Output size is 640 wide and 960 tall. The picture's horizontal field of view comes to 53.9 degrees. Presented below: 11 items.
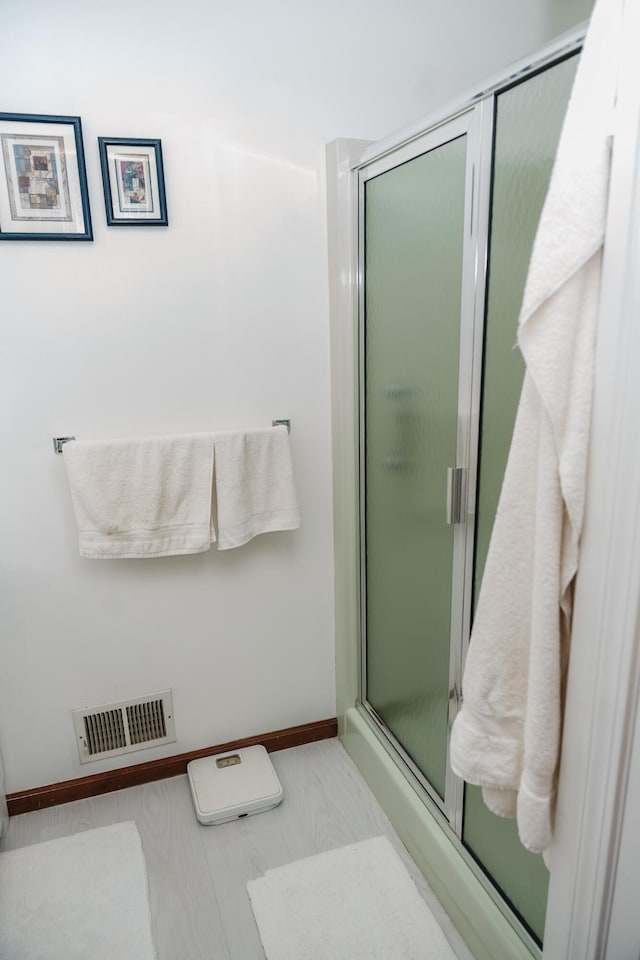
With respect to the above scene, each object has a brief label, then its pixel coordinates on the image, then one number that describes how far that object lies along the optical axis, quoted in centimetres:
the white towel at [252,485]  173
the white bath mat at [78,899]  143
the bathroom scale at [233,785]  178
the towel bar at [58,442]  165
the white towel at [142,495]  164
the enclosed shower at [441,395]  113
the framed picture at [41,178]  149
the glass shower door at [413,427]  135
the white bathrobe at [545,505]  74
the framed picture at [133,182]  156
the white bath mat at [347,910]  141
